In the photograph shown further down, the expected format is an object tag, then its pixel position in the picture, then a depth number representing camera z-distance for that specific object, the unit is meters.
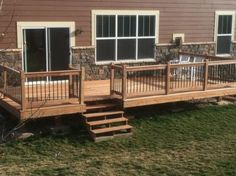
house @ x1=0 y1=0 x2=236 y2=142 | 8.14
